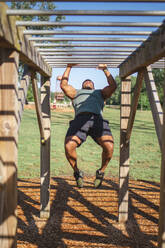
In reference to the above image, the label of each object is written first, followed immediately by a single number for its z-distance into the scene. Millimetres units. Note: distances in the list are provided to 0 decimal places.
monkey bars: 2087
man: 3730
